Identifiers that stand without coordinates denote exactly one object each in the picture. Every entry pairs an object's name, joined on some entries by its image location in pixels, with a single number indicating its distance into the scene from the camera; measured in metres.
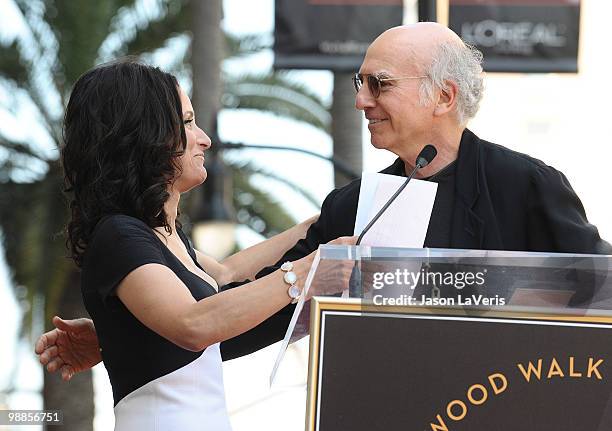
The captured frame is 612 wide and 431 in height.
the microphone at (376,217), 4.53
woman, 5.67
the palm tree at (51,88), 21.03
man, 6.37
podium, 4.48
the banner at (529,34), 12.22
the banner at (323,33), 12.05
